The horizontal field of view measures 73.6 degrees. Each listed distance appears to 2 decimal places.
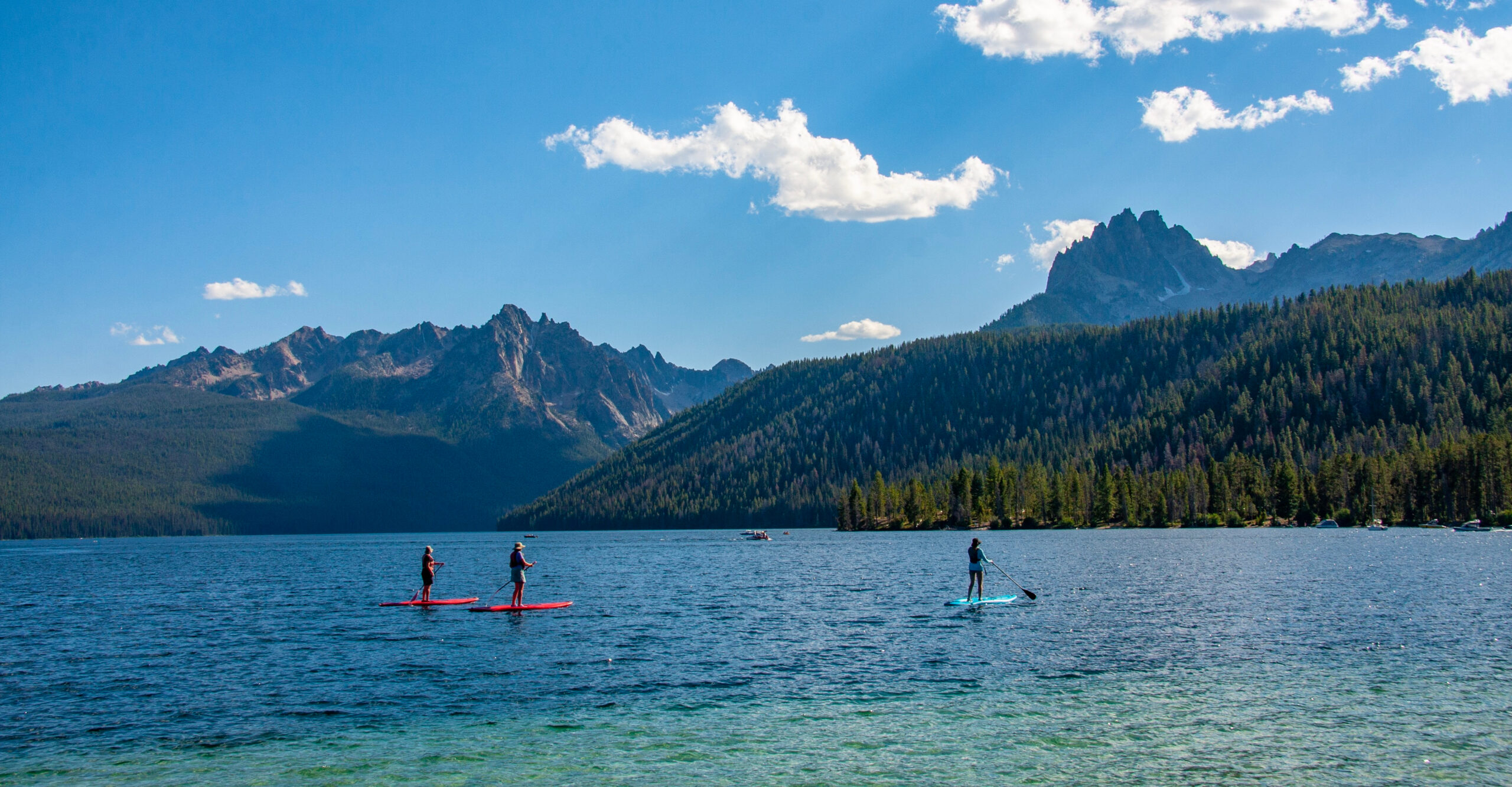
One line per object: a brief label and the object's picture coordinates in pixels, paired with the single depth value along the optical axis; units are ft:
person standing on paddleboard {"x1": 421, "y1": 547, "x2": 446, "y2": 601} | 239.71
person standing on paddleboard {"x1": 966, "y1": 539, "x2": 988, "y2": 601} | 216.33
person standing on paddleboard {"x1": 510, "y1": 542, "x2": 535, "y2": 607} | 217.97
